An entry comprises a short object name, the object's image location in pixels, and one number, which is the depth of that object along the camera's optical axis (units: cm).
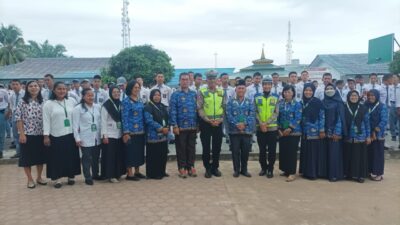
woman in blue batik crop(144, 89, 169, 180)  564
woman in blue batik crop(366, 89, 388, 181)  579
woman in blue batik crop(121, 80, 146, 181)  551
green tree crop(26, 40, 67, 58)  4891
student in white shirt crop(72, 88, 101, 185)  529
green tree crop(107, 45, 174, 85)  2123
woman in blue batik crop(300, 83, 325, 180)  571
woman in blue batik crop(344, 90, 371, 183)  568
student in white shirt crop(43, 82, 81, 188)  518
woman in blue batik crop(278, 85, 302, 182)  573
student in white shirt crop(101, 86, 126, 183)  547
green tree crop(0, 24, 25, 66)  3400
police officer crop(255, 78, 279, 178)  583
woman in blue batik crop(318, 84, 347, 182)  569
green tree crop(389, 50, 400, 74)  1889
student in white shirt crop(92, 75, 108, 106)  827
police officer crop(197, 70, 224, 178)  580
